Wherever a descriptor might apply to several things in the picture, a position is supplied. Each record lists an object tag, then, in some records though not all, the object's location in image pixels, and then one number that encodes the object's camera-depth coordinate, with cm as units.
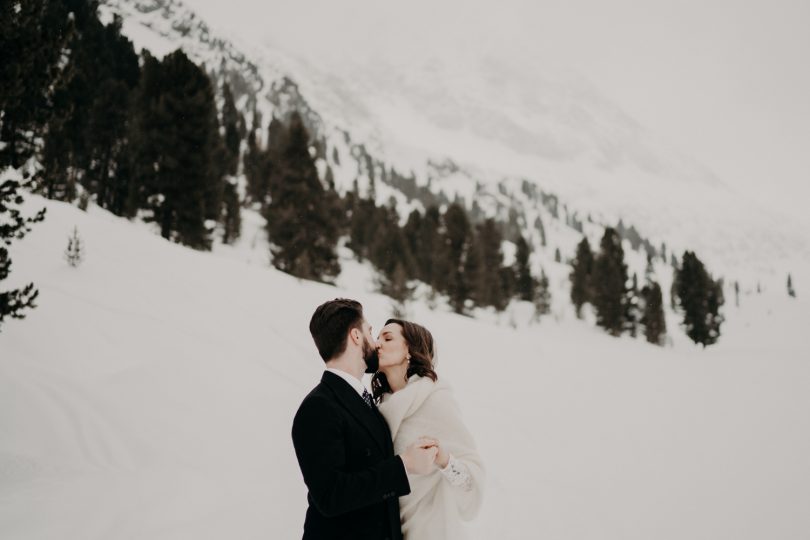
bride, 242
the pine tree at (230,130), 3803
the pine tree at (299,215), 2564
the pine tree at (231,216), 3192
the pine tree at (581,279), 4738
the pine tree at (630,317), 4391
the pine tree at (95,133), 2565
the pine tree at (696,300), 4038
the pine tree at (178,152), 2170
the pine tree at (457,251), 3606
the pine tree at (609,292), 4262
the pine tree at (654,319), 4275
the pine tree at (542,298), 4541
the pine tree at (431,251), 3719
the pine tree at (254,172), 4306
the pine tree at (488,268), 3684
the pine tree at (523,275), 4994
